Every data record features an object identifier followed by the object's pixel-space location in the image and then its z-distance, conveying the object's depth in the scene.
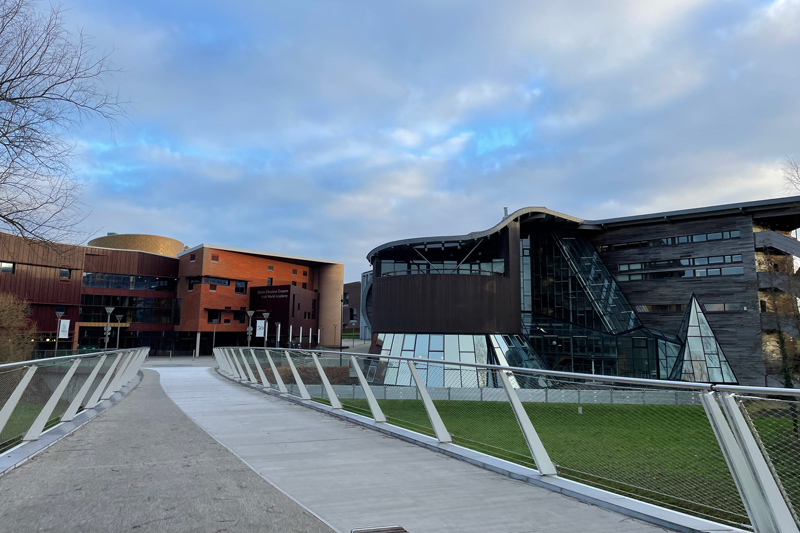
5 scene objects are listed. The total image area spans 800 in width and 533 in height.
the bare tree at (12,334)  23.33
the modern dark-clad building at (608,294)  28.88
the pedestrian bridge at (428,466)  3.39
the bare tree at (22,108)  7.28
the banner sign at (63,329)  30.79
